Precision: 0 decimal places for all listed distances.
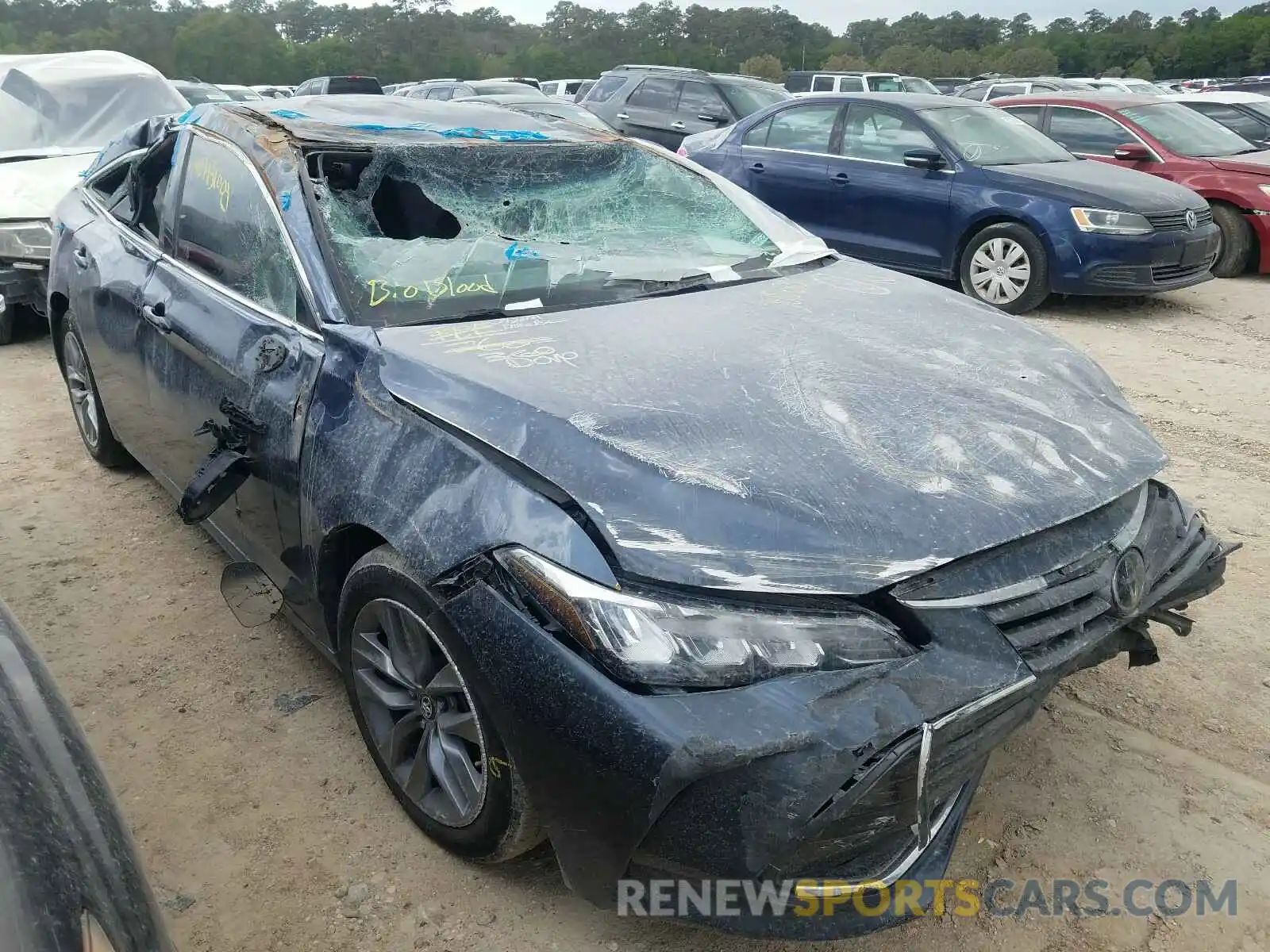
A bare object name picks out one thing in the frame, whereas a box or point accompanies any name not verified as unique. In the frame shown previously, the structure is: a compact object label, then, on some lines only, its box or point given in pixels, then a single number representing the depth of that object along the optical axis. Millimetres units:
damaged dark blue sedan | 1743
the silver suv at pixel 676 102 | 12164
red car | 8500
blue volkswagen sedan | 7086
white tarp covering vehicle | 6168
